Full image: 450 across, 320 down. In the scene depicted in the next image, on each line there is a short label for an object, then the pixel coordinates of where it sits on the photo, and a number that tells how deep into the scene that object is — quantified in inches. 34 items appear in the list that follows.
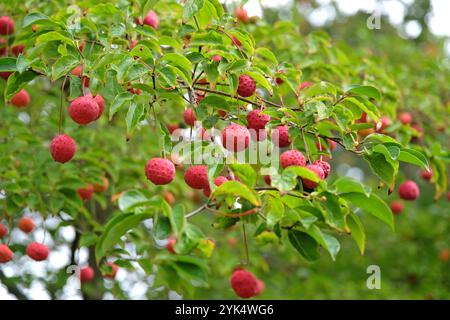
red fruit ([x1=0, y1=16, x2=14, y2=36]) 107.4
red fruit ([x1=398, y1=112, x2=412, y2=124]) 140.0
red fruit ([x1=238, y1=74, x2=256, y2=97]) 74.4
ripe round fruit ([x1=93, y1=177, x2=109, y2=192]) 121.0
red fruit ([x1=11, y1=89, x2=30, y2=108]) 112.8
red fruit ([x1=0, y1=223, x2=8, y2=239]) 107.7
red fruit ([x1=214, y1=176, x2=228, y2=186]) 69.6
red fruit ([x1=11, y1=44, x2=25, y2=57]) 105.3
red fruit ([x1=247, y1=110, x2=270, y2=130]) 74.0
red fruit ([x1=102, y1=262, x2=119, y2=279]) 106.5
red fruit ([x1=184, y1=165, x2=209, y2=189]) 69.4
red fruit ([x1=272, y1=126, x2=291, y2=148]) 74.5
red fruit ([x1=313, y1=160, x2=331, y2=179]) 70.0
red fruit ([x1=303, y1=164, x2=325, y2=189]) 65.8
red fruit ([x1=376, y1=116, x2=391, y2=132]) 119.5
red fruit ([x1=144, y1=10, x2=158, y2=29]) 99.5
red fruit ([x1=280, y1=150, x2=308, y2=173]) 67.9
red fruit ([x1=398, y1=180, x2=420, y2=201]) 120.6
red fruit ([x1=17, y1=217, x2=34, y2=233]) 127.1
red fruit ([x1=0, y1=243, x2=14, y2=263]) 98.6
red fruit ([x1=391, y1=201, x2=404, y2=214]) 178.2
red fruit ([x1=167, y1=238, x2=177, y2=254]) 109.6
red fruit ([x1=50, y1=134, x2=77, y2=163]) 78.4
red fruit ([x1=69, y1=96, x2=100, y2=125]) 74.6
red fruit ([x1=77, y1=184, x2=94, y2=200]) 116.3
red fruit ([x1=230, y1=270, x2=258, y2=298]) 80.0
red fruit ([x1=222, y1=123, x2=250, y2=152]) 69.2
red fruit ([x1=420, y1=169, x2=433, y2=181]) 132.9
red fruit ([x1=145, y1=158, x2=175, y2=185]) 68.1
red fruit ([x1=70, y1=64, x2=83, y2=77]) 99.9
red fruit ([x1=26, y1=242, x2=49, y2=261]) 104.1
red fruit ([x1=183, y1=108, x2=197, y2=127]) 80.8
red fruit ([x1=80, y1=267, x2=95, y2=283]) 125.3
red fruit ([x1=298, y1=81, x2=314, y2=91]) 99.9
